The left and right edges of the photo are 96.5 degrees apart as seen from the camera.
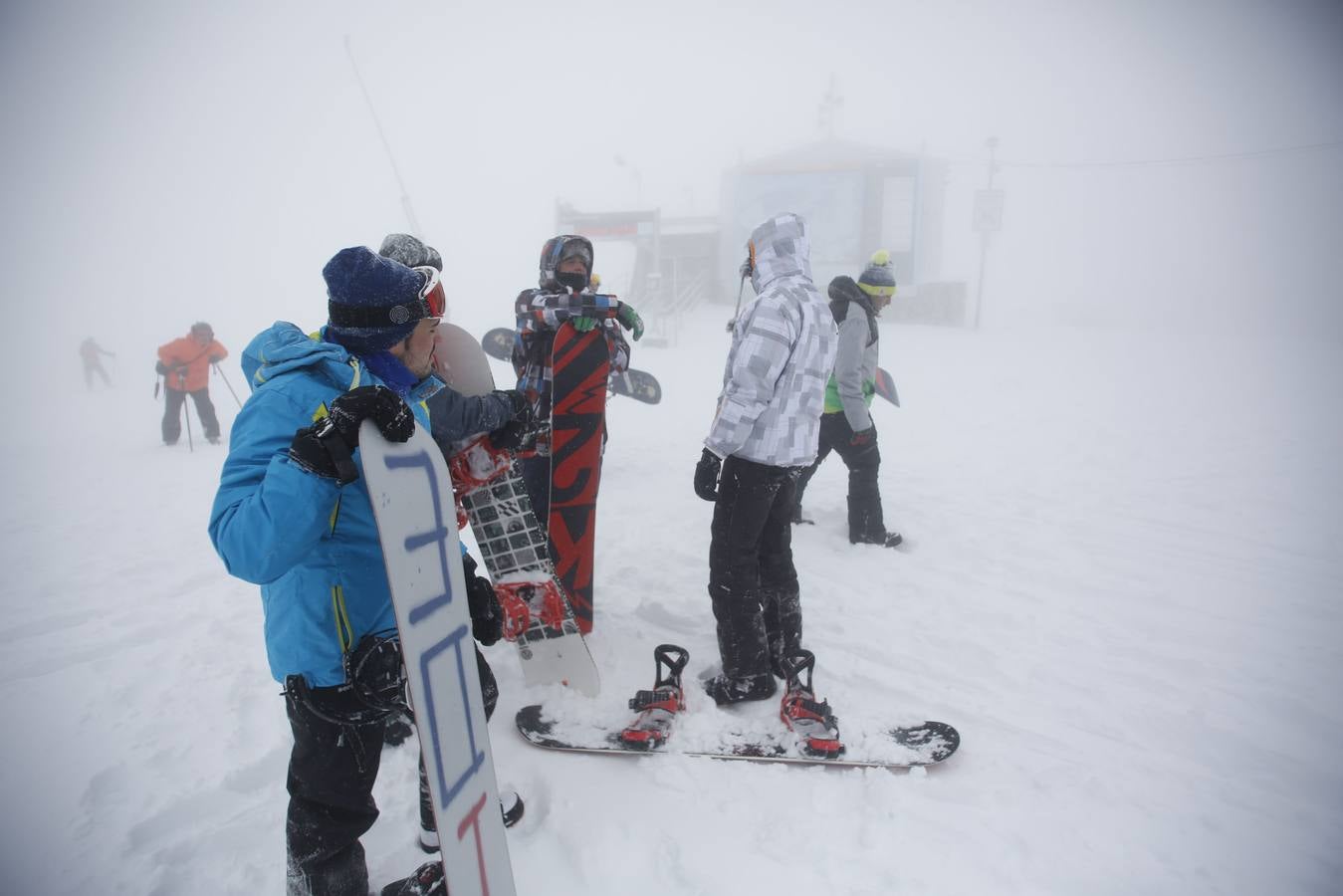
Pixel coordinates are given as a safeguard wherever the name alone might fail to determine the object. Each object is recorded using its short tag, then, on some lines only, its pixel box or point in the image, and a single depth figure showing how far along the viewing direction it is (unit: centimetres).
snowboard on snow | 236
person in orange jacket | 855
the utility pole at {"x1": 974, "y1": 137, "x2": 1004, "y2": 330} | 2005
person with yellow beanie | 406
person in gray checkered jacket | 238
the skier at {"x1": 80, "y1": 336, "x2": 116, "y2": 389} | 1652
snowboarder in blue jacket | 120
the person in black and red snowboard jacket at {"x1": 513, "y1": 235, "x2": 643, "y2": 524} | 305
